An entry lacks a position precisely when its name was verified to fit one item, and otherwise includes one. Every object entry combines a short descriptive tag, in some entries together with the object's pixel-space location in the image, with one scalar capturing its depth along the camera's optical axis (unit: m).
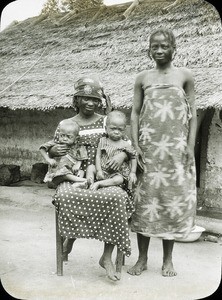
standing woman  3.73
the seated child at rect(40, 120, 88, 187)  3.65
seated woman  3.49
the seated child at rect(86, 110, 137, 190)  3.63
